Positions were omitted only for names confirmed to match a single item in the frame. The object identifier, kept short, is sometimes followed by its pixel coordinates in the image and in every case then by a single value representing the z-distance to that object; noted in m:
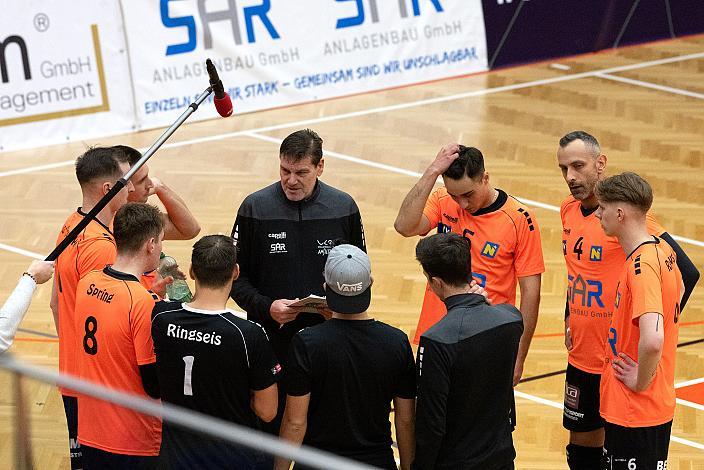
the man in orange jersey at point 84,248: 10.91
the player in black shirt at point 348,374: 9.40
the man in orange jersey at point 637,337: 10.33
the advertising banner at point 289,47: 26.95
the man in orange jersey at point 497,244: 12.04
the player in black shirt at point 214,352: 9.25
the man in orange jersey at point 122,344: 9.91
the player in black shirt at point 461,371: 9.39
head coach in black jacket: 11.87
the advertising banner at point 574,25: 31.55
